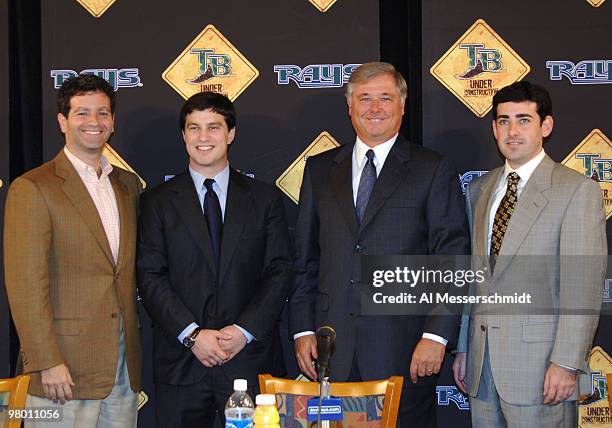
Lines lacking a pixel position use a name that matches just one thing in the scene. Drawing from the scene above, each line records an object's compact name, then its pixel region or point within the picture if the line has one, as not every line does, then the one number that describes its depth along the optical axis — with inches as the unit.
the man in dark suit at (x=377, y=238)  129.0
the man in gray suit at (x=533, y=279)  119.7
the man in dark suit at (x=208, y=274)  130.6
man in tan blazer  123.6
